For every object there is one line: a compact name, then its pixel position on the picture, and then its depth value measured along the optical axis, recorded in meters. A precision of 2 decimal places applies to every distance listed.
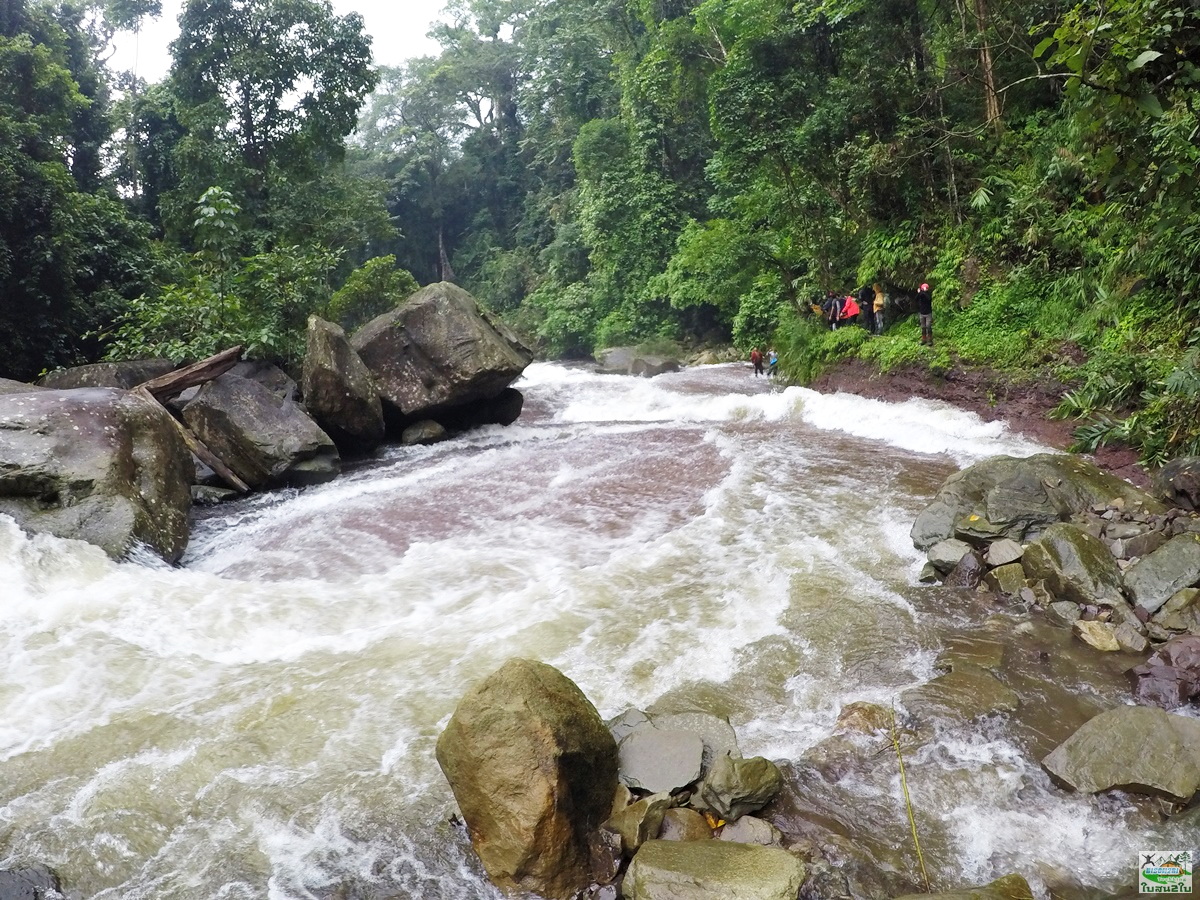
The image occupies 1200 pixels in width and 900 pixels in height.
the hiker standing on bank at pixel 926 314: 13.91
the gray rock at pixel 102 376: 11.48
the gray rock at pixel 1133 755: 3.67
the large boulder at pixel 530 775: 3.44
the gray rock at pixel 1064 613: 5.50
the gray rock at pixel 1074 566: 5.61
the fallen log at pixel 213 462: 10.80
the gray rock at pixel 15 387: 9.04
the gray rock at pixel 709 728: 4.01
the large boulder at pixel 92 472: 7.50
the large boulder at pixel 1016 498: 6.71
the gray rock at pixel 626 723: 4.20
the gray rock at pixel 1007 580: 5.99
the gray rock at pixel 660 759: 3.85
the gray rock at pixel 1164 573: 5.36
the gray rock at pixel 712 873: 3.10
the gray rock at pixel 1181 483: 6.53
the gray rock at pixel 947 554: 6.35
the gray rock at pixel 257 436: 11.01
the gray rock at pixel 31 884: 3.41
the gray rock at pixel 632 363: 26.03
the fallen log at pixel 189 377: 10.96
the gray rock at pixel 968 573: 6.22
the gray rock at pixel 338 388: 12.24
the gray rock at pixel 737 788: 3.71
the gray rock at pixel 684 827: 3.62
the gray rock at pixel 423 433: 14.18
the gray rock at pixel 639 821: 3.63
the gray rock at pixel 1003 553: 6.22
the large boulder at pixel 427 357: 13.74
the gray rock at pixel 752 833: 3.59
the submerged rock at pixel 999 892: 3.00
